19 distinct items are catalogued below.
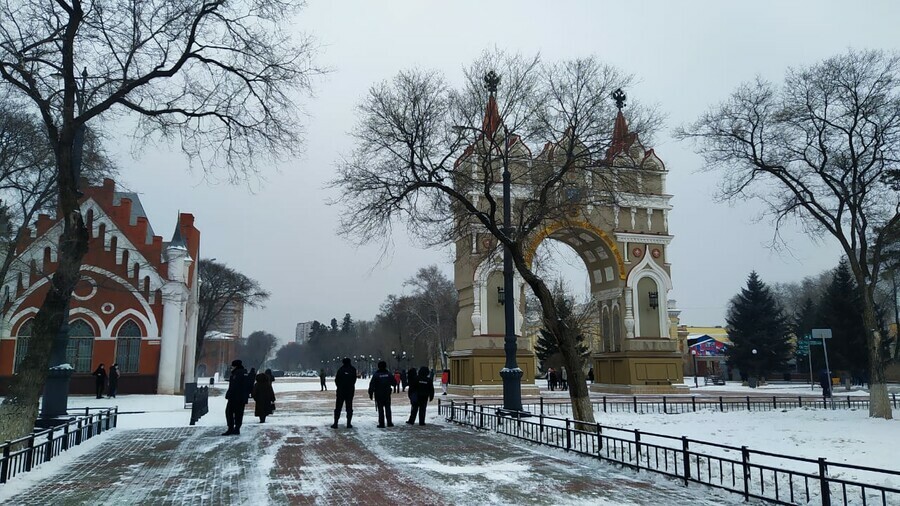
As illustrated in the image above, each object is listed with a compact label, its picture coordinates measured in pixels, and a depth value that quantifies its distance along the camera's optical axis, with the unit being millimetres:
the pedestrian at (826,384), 31345
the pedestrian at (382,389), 16547
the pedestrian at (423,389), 17172
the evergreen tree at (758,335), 58188
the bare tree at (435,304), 63969
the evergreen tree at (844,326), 52781
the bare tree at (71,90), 11445
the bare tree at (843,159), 19891
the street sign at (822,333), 30889
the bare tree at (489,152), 16688
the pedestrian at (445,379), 38469
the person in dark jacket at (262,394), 18062
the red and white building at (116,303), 33875
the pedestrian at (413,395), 17406
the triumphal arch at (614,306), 34469
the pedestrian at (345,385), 16125
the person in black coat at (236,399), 15023
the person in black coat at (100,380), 30297
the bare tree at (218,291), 54562
